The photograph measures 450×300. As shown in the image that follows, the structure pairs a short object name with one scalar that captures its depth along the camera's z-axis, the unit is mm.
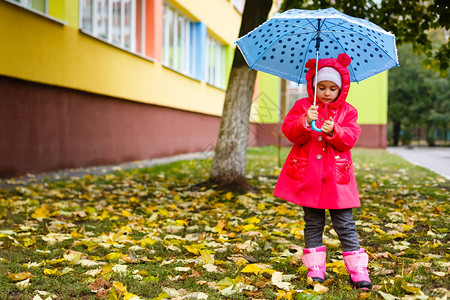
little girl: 2678
